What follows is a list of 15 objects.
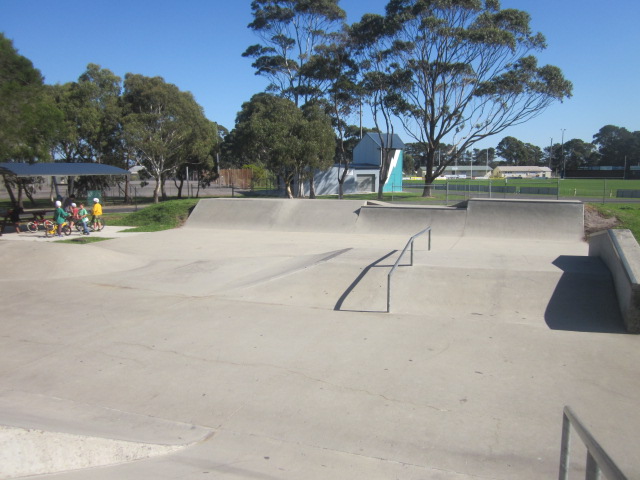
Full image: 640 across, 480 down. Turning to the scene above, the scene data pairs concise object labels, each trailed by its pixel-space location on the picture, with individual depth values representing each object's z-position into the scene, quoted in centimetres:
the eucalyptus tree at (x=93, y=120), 3709
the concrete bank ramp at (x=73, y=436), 376
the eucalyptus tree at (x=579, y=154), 11144
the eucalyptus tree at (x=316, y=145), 2902
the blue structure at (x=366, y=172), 4572
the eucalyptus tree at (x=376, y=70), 3428
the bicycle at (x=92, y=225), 1982
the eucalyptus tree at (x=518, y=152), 15138
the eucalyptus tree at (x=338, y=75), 3753
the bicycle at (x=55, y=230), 1886
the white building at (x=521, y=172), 11238
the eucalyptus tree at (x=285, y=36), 4372
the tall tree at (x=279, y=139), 2864
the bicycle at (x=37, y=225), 1887
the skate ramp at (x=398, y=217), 1636
